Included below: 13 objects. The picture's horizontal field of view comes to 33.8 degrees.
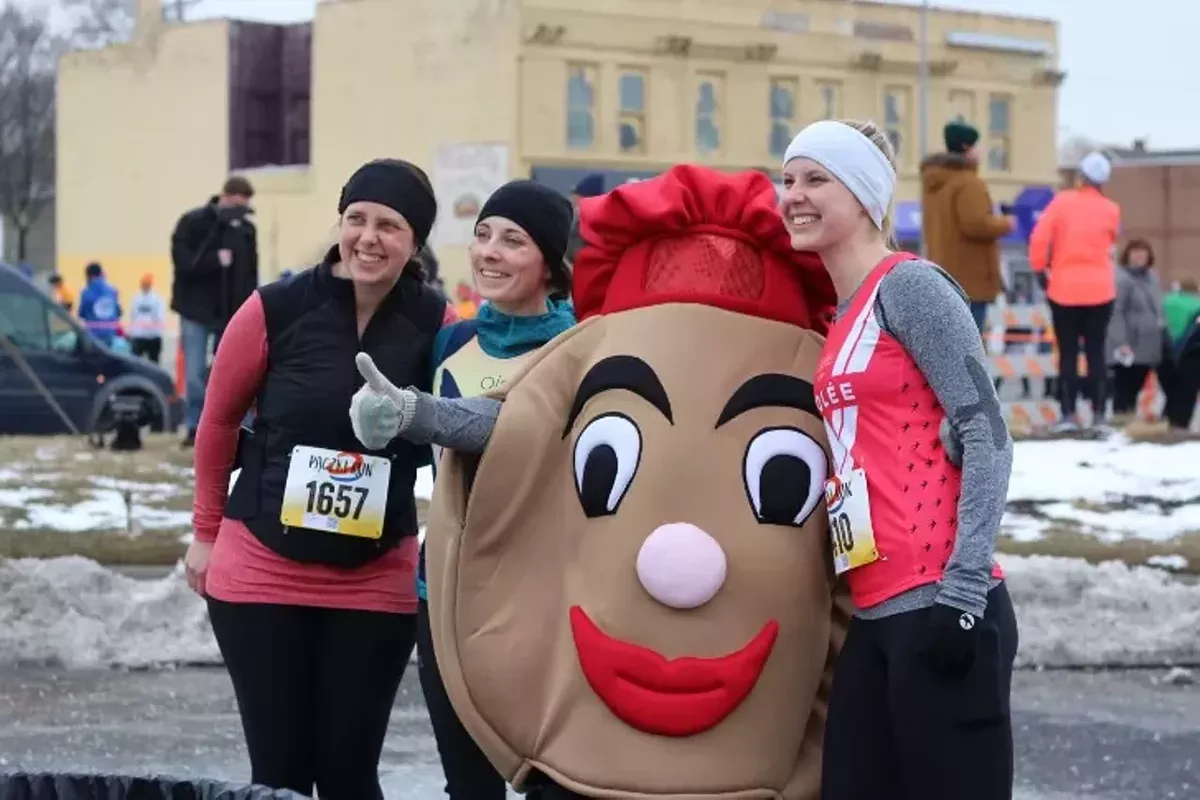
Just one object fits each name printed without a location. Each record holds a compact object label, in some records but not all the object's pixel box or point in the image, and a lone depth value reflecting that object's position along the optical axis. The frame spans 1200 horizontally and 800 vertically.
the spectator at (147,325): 24.12
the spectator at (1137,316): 15.89
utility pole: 43.00
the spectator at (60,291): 28.38
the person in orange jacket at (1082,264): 12.70
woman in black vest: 4.44
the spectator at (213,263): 12.93
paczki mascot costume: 3.88
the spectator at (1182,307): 18.03
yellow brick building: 40.84
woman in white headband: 3.53
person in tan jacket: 11.78
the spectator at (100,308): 23.81
